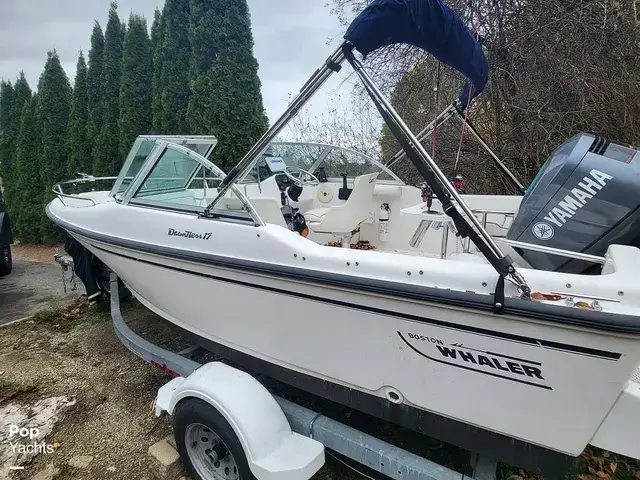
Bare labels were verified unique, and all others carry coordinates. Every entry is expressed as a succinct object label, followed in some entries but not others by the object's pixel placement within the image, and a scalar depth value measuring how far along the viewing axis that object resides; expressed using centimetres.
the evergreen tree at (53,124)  979
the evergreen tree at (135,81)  832
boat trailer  179
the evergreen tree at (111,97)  888
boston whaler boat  146
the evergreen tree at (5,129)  1148
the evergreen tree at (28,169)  1023
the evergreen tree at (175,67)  686
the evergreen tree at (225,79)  629
